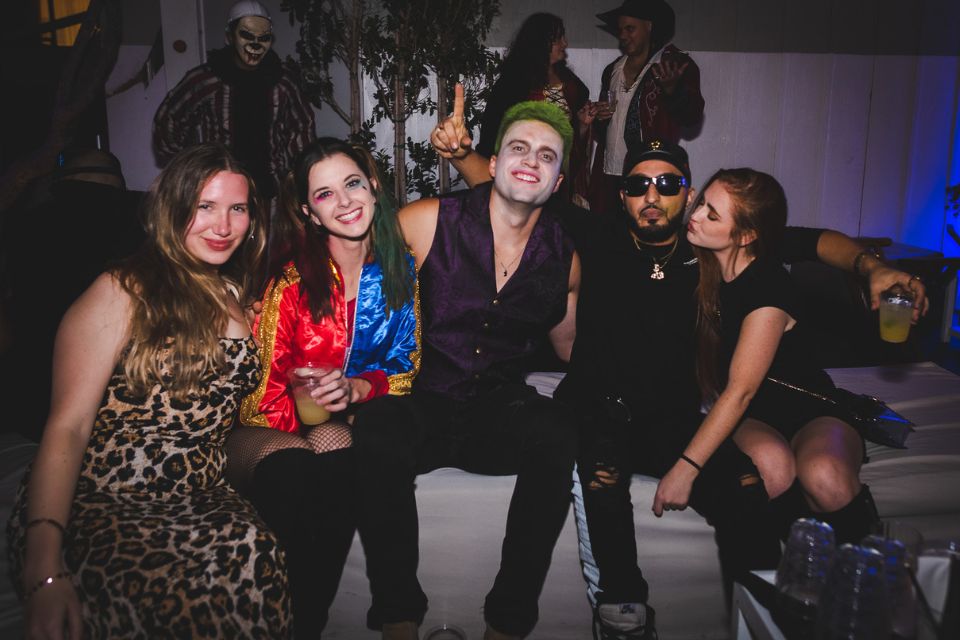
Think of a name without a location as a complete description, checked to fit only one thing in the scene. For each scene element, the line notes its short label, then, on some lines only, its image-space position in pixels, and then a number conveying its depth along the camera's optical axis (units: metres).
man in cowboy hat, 4.04
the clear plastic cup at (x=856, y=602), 1.13
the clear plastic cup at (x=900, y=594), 1.18
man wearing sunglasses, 1.94
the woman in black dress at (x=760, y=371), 1.92
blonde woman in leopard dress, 1.45
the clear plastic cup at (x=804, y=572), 1.27
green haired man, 2.01
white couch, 2.06
